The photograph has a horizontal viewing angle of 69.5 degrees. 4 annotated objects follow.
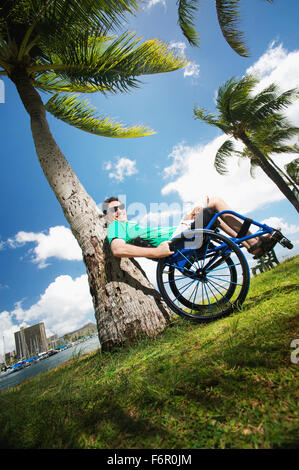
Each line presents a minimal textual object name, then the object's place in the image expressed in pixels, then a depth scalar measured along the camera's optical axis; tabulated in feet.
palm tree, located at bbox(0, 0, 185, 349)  8.10
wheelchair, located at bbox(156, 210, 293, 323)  7.38
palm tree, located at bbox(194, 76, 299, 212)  32.24
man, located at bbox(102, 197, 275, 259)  7.95
